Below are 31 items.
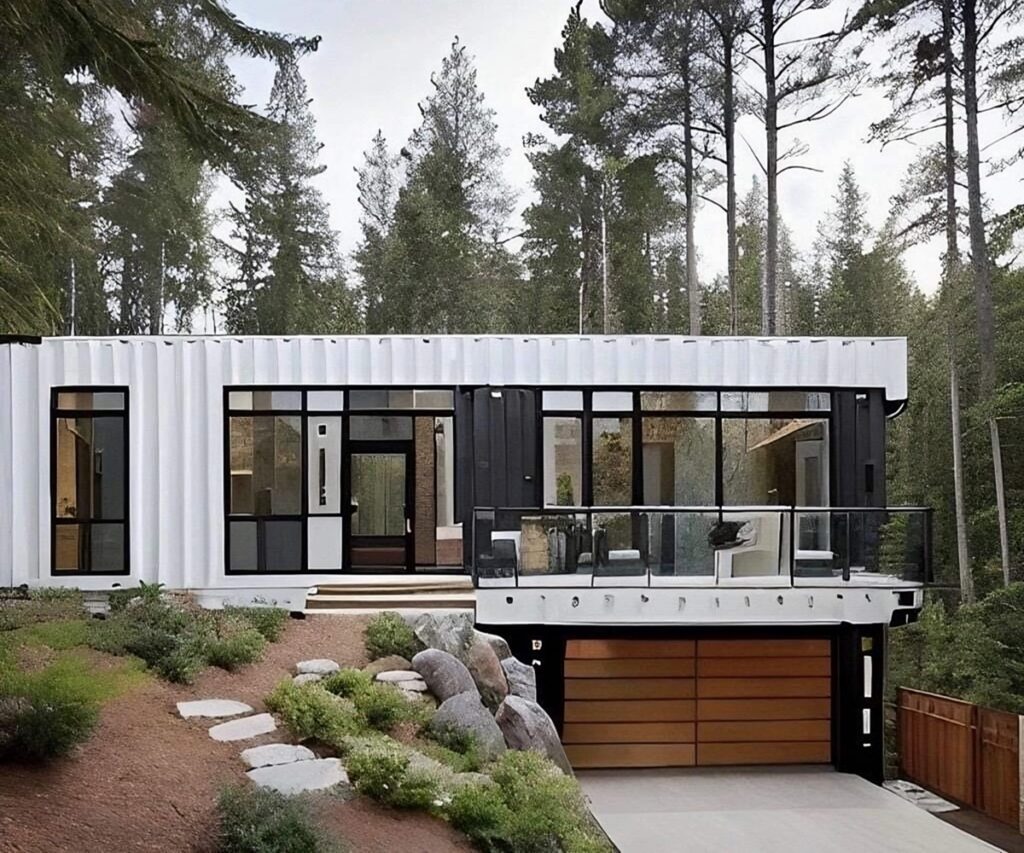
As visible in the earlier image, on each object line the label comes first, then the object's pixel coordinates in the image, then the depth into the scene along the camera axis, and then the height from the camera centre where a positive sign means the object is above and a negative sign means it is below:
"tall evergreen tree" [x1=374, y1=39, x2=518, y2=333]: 21.80 +5.30
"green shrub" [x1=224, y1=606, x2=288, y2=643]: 9.43 -1.52
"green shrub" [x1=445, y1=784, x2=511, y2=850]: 6.44 -2.34
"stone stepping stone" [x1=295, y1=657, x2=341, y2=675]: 8.59 -1.78
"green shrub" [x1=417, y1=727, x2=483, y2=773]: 7.52 -2.23
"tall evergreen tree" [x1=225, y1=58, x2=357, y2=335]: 22.94 +4.95
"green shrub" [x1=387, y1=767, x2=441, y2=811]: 6.53 -2.19
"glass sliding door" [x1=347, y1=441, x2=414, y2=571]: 11.70 -0.52
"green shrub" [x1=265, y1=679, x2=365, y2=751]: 7.23 -1.88
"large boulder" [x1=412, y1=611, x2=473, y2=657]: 9.46 -1.65
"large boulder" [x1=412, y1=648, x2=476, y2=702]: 8.71 -1.89
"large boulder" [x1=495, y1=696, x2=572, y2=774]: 8.81 -2.41
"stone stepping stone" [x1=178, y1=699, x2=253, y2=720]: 7.38 -1.86
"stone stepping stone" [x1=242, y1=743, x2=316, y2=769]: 6.72 -2.01
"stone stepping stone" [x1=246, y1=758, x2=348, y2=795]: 6.45 -2.08
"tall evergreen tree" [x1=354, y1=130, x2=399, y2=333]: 23.44 +6.24
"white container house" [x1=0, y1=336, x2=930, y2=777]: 11.28 -0.09
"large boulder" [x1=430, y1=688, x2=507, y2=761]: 8.02 -2.13
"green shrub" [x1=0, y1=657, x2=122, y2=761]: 5.93 -1.57
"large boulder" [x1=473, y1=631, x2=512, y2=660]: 9.87 -1.84
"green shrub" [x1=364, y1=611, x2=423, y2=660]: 9.32 -1.69
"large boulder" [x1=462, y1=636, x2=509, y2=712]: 9.47 -2.03
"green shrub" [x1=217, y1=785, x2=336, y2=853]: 5.46 -2.04
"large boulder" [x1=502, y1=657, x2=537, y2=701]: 9.98 -2.21
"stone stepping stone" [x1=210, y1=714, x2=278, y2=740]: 7.07 -1.93
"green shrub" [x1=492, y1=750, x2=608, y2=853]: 6.62 -2.45
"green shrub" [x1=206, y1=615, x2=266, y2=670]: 8.42 -1.59
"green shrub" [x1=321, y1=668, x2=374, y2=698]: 8.16 -1.83
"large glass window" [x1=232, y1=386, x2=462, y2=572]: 11.52 -0.16
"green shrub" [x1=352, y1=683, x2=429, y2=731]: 7.81 -1.96
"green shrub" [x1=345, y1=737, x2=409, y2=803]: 6.56 -2.06
